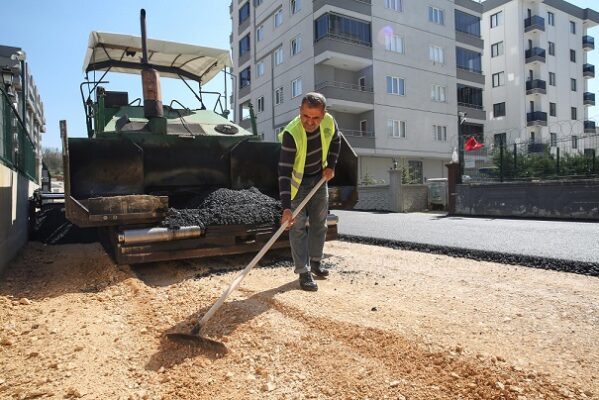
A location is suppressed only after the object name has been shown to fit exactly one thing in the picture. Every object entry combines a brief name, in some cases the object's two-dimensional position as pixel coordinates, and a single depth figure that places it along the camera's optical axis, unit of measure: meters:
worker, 3.53
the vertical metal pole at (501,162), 12.74
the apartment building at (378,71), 25.44
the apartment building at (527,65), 36.25
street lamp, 7.11
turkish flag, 15.63
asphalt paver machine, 4.06
